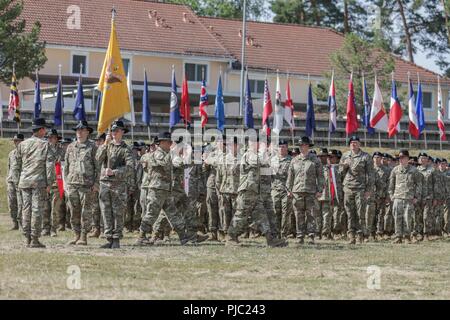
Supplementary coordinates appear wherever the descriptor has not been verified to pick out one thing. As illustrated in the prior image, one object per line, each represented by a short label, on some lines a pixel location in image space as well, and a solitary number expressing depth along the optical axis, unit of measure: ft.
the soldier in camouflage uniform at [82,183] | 55.26
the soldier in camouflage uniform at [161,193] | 56.70
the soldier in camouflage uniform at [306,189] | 62.23
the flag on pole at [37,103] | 111.24
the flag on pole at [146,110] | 111.86
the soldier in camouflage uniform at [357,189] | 65.26
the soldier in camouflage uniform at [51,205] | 65.10
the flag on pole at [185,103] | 103.17
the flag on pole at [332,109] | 111.59
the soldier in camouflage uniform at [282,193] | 68.69
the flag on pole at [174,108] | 109.40
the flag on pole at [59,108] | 109.25
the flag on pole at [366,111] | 112.98
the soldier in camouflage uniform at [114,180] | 54.08
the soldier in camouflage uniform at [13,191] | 71.00
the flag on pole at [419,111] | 111.24
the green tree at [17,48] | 134.72
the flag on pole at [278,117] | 110.22
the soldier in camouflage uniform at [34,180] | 52.39
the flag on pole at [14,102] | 111.14
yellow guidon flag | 55.88
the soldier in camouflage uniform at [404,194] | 68.28
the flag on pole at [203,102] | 107.93
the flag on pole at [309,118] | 112.27
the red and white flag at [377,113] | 104.37
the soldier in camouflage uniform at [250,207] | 57.57
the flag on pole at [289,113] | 112.47
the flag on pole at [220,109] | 111.45
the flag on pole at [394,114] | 100.73
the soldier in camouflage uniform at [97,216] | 62.13
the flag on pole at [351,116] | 105.09
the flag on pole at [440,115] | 111.86
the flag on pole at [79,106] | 107.69
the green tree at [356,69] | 164.55
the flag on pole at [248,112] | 109.91
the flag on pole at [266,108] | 105.70
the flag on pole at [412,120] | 106.11
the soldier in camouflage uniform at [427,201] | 76.18
